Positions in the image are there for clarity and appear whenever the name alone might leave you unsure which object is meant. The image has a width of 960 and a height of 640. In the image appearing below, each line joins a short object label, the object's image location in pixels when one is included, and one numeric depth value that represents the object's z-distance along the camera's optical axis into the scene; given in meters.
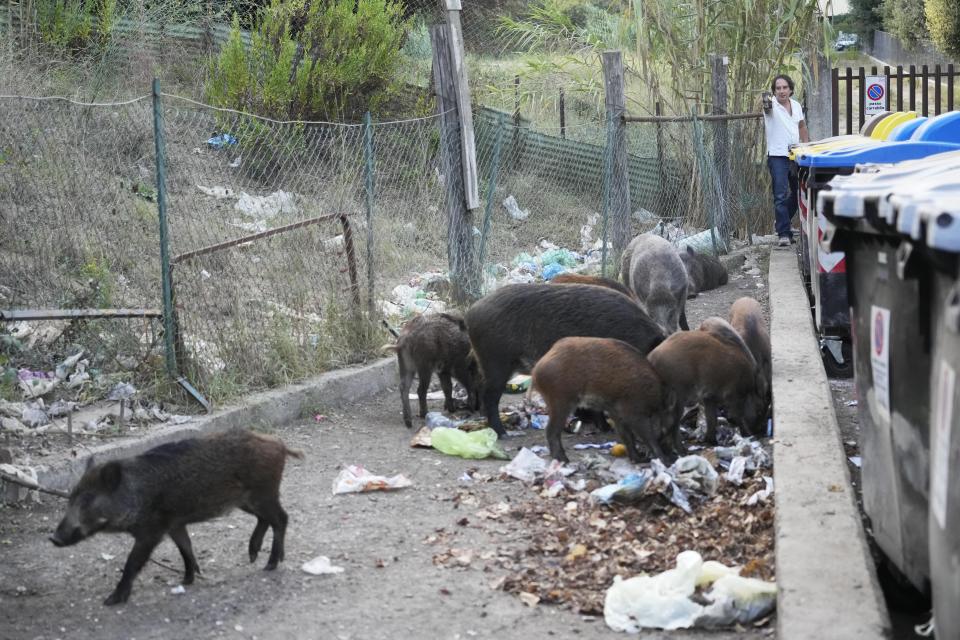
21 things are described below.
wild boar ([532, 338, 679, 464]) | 6.22
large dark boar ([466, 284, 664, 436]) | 7.20
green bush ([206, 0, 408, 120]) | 13.37
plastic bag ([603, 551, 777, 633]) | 4.15
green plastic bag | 6.73
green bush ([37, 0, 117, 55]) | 13.18
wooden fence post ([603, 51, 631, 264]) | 12.65
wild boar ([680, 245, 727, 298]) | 12.23
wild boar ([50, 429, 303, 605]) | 4.52
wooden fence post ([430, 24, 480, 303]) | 9.82
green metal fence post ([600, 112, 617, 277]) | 11.77
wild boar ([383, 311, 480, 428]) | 7.42
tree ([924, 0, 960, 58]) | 29.95
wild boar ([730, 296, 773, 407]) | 7.36
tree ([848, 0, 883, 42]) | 49.69
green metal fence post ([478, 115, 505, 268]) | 10.08
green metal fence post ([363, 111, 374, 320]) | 8.28
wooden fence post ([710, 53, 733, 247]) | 14.87
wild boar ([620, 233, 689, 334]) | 9.53
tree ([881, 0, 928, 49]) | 38.88
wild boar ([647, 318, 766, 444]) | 6.47
